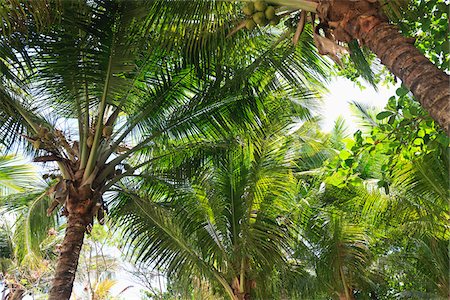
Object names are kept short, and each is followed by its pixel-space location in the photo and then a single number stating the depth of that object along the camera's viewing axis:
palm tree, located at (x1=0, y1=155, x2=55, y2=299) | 7.59
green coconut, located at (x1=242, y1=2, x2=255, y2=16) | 3.90
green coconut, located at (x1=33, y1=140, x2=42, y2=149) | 5.46
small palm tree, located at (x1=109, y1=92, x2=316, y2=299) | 6.72
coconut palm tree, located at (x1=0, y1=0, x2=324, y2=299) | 5.14
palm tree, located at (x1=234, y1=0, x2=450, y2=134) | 2.42
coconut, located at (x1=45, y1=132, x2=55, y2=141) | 5.53
